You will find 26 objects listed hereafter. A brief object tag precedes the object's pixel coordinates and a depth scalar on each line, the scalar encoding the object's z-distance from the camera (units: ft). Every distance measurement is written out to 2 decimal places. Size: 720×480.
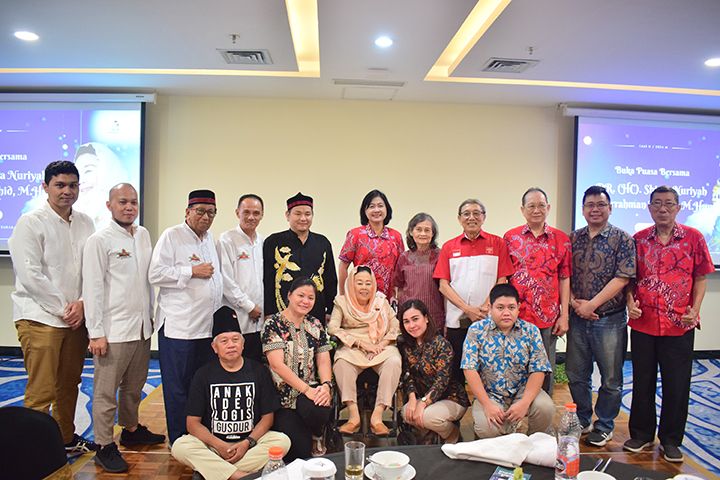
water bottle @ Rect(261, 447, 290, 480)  5.14
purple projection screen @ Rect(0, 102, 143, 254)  16.84
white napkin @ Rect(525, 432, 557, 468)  5.84
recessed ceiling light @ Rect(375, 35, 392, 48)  11.84
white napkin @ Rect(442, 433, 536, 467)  5.81
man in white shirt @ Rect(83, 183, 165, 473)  9.51
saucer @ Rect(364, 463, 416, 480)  5.49
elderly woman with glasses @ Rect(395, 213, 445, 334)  11.12
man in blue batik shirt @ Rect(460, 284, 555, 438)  9.29
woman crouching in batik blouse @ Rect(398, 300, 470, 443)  9.61
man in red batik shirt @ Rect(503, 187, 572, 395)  10.82
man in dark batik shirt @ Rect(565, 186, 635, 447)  10.78
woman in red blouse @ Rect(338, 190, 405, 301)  11.51
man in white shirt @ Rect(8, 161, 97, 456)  9.46
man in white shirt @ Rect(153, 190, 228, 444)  9.89
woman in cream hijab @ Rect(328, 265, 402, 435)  9.76
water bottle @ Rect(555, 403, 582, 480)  5.33
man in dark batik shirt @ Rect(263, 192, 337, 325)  10.82
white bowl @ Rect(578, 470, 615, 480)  5.43
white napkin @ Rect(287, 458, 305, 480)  5.41
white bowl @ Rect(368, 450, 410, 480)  5.47
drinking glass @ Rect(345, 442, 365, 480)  5.40
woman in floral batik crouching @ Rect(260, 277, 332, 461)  9.20
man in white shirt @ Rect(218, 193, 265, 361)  10.94
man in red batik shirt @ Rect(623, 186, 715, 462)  10.43
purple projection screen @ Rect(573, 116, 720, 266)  17.89
